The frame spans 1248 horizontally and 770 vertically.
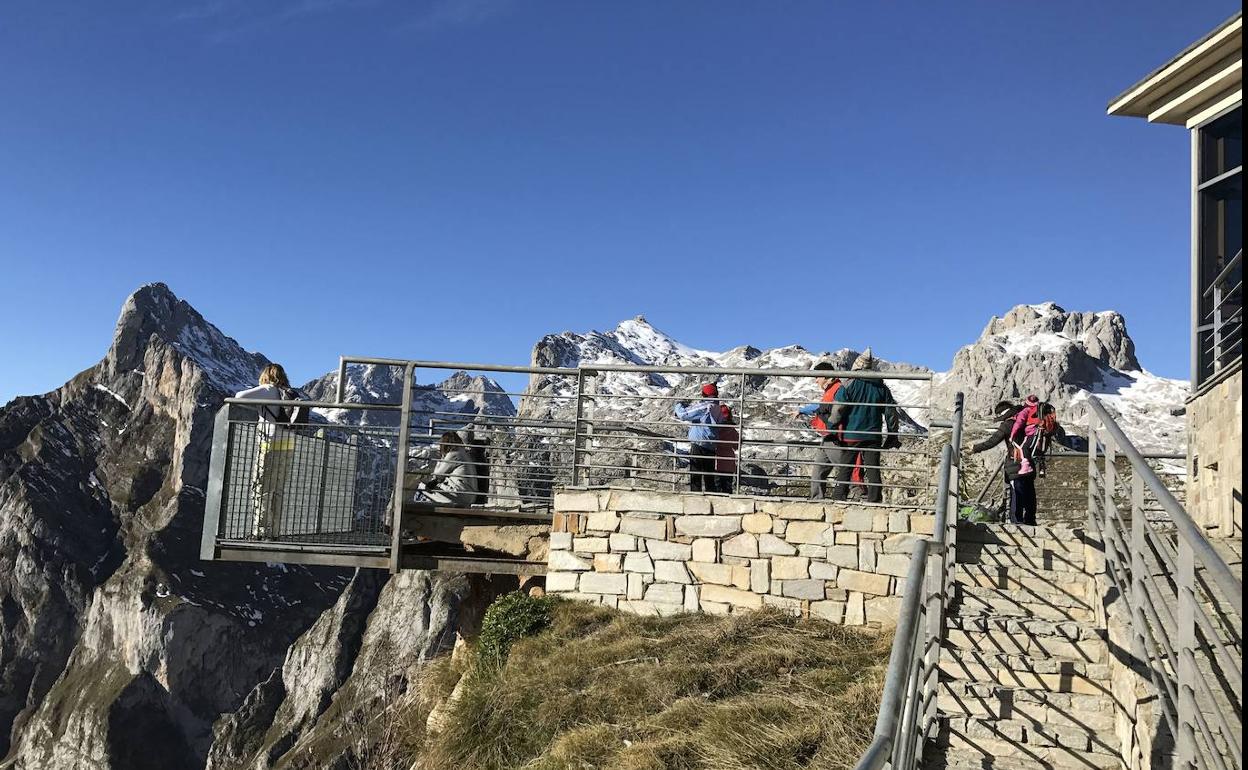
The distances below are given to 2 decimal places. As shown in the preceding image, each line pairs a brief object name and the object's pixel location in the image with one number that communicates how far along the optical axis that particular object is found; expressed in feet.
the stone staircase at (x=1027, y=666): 18.52
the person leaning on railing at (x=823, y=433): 31.65
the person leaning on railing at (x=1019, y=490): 33.78
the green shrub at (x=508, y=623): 30.40
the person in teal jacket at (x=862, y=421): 32.65
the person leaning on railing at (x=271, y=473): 32.65
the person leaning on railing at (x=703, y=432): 35.40
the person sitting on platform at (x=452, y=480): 37.01
